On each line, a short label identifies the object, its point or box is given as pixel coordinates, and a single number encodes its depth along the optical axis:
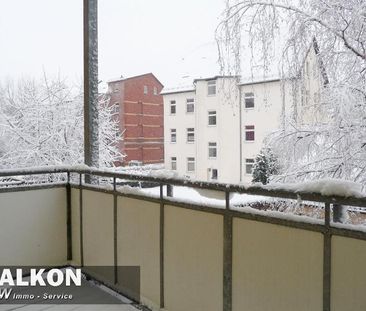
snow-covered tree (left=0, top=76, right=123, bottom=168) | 12.46
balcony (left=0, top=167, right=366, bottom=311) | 1.63
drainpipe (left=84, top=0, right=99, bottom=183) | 3.79
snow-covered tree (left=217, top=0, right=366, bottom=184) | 4.38
